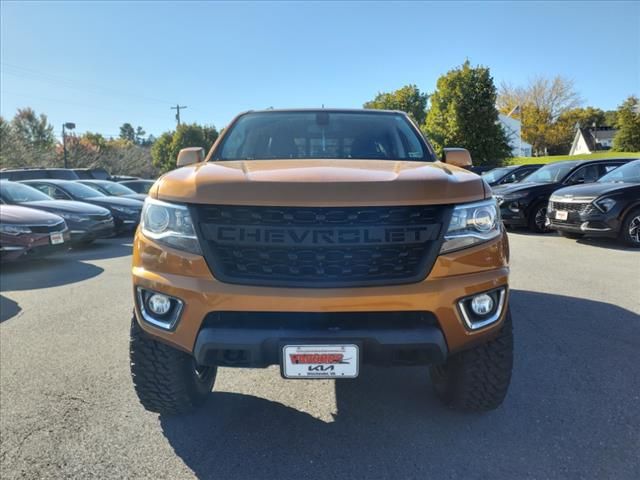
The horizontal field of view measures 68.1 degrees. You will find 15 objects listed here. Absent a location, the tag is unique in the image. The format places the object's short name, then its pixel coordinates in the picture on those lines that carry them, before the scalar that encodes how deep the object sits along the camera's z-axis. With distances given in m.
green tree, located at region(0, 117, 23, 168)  35.53
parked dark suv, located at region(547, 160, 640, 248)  7.97
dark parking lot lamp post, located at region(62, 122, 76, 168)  36.50
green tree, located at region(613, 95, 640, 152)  40.47
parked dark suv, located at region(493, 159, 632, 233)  10.47
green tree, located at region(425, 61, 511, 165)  25.34
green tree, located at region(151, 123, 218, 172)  45.72
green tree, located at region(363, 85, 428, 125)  51.22
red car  7.18
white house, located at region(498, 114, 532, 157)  60.88
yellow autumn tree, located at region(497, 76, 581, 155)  65.31
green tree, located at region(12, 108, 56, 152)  51.51
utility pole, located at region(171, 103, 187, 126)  54.75
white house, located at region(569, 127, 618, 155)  68.31
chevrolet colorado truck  2.11
